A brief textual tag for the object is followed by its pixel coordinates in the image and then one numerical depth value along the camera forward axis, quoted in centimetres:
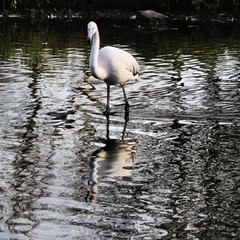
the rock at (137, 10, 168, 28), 2500
